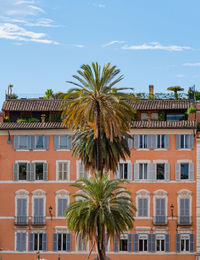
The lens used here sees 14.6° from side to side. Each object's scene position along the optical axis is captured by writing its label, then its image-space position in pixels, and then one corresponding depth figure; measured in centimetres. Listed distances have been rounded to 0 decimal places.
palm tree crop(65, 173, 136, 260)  7275
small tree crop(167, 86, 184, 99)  9812
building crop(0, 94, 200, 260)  9325
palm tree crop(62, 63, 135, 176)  7775
